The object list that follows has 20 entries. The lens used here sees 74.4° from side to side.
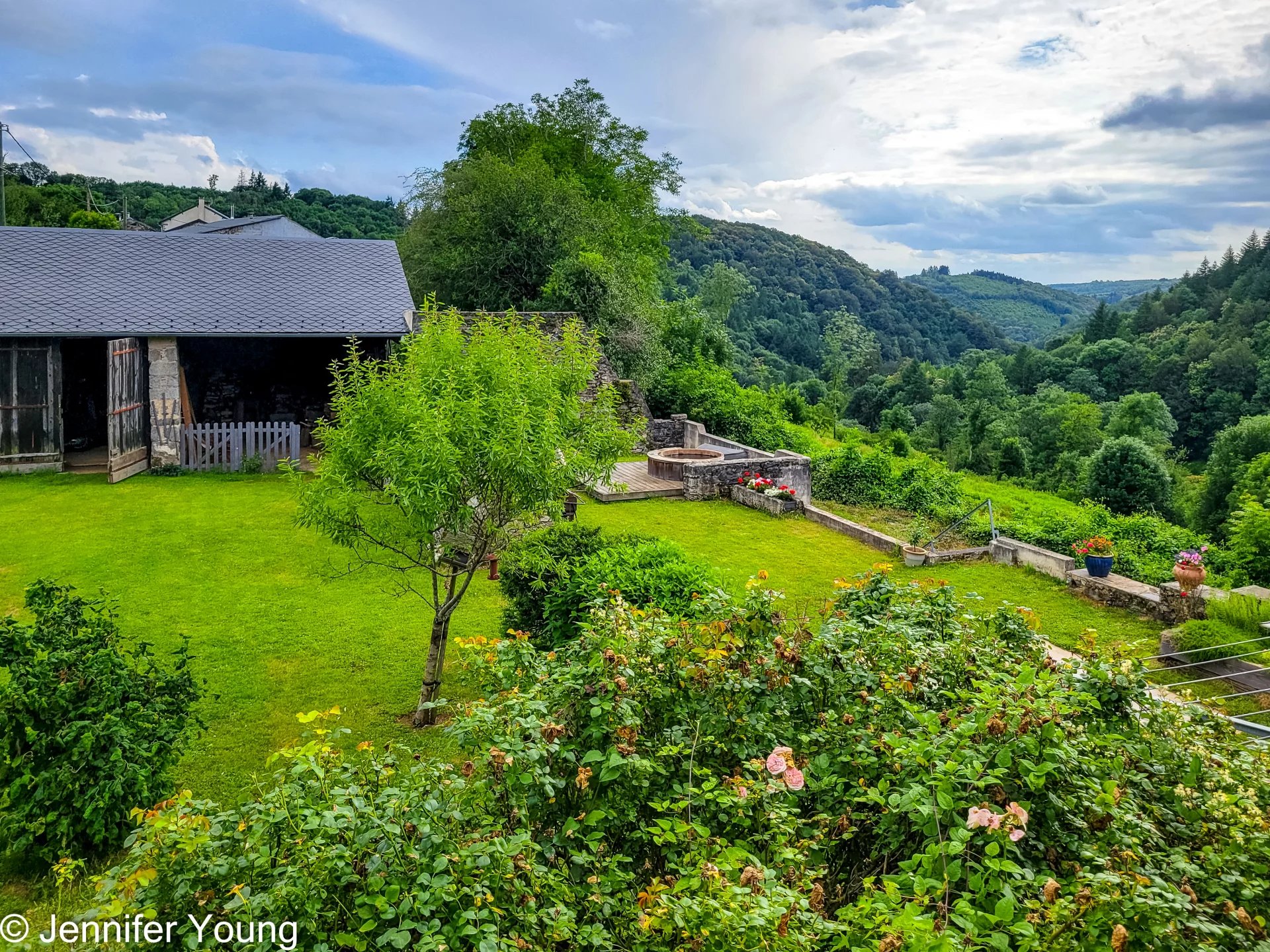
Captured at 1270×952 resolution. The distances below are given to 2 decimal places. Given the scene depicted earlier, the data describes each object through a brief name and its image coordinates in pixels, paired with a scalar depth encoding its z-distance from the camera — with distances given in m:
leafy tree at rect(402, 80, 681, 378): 23.89
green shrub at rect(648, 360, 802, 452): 22.20
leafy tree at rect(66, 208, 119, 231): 39.69
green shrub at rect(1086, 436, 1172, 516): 29.41
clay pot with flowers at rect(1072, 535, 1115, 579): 11.27
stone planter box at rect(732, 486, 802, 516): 15.42
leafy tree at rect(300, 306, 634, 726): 6.37
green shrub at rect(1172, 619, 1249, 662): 8.76
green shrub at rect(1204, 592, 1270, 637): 9.14
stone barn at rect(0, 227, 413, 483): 15.78
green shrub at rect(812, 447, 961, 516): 16.78
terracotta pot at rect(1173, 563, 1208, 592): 10.03
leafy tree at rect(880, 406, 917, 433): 61.28
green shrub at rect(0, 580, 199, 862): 4.97
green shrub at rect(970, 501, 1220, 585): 12.66
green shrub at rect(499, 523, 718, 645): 7.19
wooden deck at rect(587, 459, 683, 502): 16.09
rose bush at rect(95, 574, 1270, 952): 2.58
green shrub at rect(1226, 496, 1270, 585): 11.49
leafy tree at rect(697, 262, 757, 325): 56.00
